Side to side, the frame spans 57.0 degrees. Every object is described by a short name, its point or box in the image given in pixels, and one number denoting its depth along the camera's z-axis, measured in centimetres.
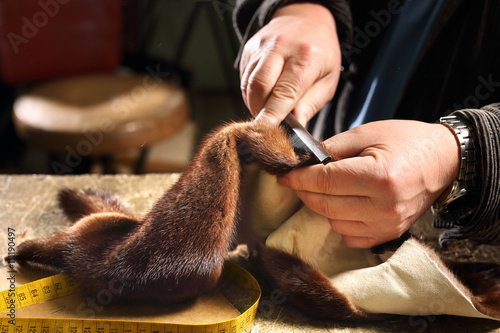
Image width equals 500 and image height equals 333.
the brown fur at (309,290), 65
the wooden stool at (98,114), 162
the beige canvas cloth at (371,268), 65
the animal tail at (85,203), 83
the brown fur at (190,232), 63
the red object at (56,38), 179
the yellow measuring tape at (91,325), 62
